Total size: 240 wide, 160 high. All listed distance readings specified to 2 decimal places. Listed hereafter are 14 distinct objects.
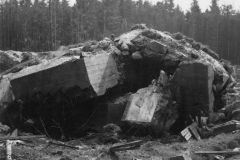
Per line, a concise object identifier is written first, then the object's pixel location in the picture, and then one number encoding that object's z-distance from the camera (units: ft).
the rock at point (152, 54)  31.27
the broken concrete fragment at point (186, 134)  24.26
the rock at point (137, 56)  31.45
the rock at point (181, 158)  16.60
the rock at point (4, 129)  26.95
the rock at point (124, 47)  32.09
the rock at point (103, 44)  32.28
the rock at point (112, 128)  24.74
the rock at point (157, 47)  31.19
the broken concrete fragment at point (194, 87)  27.78
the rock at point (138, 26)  38.09
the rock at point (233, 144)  20.48
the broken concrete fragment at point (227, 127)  24.20
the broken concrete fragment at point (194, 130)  24.77
